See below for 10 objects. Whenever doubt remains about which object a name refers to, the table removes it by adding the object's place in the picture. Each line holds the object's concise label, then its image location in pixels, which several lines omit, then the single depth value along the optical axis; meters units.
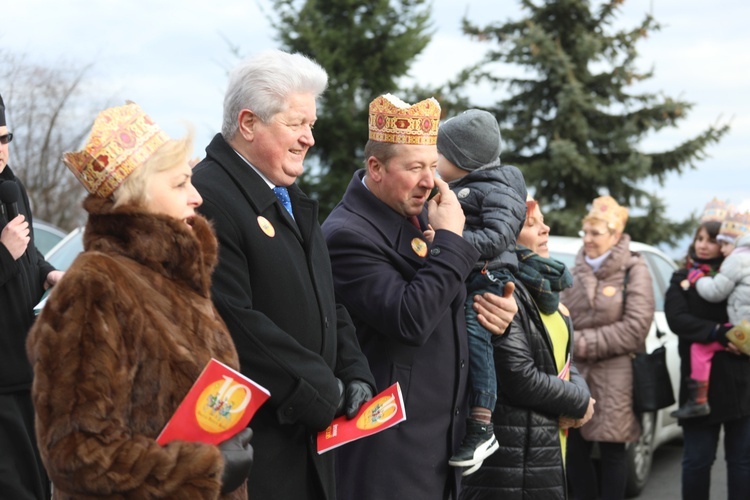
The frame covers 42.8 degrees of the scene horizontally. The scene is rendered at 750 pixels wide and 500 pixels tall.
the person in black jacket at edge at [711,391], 6.13
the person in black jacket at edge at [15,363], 3.79
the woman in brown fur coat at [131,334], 2.18
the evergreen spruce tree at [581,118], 18.86
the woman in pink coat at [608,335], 6.52
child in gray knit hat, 3.78
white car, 7.45
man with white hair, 2.80
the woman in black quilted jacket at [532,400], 4.03
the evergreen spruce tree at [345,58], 18.70
